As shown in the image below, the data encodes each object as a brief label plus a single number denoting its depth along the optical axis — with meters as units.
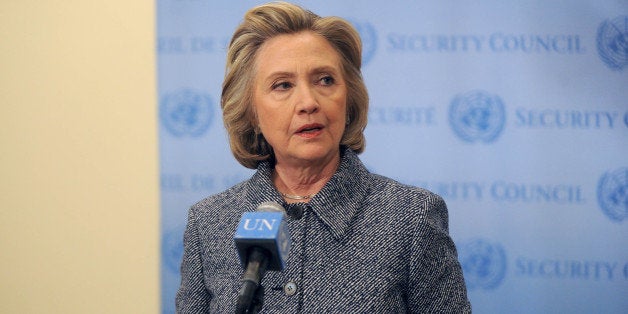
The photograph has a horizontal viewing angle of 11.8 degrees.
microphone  3.75
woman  4.04
